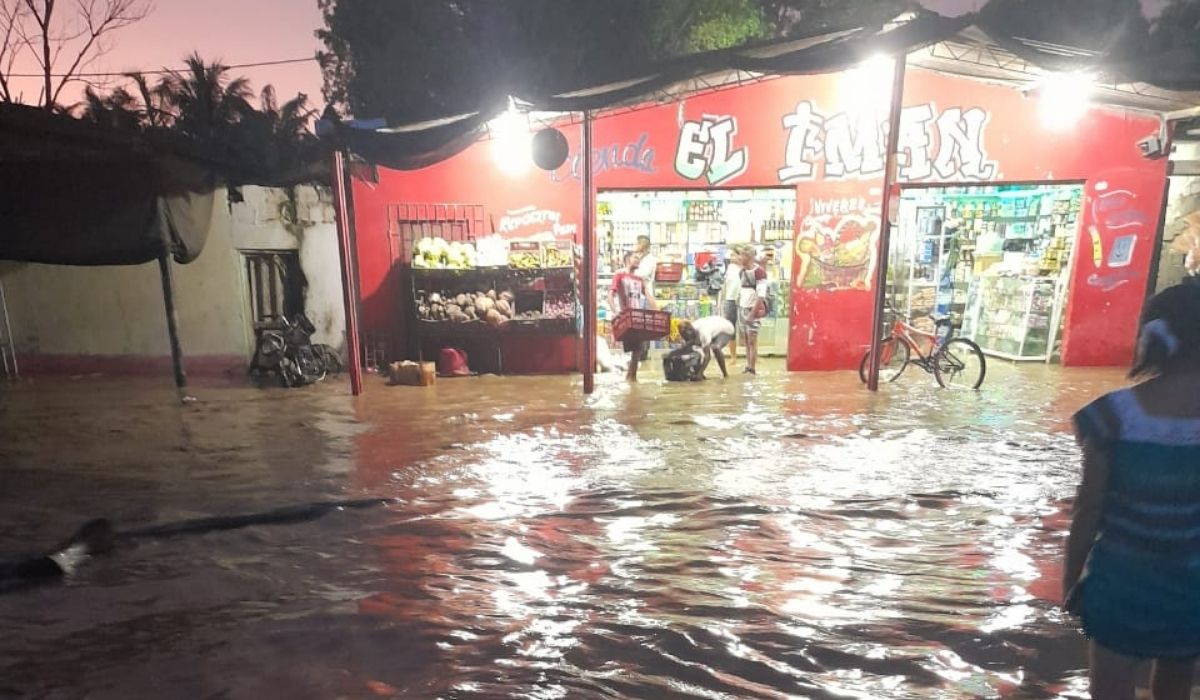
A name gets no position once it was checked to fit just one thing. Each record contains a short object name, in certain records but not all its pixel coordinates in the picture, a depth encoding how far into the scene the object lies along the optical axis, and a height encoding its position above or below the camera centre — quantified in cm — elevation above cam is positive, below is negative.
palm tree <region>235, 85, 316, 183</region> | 1148 +230
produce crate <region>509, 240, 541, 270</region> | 1148 +15
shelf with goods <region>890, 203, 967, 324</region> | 1203 -15
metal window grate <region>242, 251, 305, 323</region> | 1247 -35
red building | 1080 +126
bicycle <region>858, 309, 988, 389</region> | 988 -140
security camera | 1044 +174
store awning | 773 +234
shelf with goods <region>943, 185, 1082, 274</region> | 1138 +67
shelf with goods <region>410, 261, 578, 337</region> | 1145 -63
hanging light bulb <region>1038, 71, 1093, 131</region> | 1038 +243
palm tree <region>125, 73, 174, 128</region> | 1230 +296
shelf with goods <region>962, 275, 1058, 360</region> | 1159 -96
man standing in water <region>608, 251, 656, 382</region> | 1098 -45
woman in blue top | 213 -80
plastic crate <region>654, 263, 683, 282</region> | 1327 -17
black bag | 1075 -161
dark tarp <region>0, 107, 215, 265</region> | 995 +104
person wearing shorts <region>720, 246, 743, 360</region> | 1148 -41
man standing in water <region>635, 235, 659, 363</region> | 1128 -3
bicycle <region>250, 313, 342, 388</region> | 1116 -151
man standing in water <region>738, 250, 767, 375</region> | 1134 -52
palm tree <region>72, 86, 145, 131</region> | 1198 +277
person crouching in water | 1083 -118
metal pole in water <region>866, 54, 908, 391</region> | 905 +60
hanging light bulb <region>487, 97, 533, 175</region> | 1153 +200
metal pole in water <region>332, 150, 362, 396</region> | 981 -28
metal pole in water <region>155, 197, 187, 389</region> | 1016 -38
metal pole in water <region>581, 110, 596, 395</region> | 973 -17
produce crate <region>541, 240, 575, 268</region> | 1155 +13
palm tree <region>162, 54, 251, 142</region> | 1258 +303
